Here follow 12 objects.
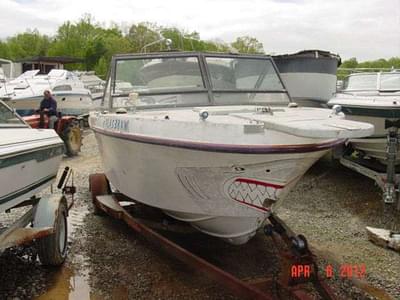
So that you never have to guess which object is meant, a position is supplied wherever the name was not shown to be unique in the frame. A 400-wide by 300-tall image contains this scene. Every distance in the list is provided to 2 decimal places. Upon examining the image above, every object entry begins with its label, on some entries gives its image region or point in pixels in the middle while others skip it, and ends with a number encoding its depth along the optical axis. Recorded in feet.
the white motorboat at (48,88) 44.68
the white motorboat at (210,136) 11.13
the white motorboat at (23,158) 11.75
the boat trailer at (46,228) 12.62
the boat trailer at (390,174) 20.06
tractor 37.24
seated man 38.61
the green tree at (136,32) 122.58
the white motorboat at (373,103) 22.56
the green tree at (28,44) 149.28
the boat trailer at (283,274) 11.28
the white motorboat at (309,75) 32.22
